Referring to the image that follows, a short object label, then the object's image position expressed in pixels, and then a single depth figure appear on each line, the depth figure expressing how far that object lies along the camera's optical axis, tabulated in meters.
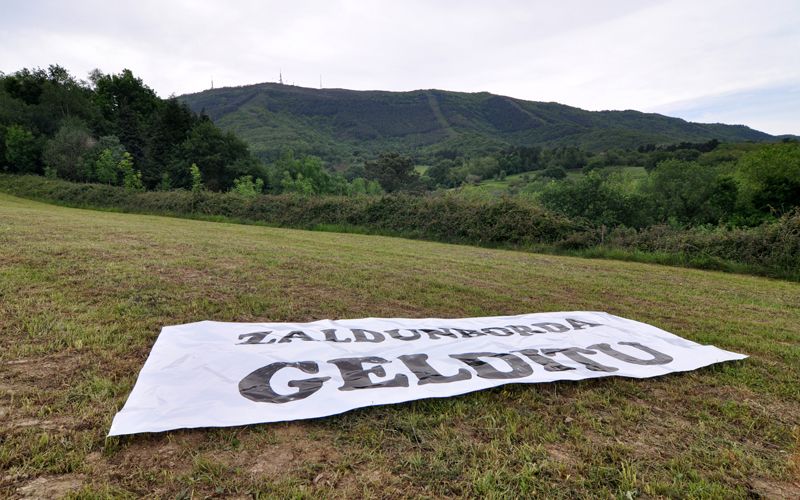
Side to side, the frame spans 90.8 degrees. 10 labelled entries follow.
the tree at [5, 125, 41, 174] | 32.31
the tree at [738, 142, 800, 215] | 29.92
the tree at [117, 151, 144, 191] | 33.16
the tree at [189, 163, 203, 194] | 36.24
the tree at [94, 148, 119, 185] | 31.81
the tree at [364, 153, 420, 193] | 63.53
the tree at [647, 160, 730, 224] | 35.38
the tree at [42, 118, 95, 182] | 32.22
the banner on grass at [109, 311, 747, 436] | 2.29
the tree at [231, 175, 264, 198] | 35.47
